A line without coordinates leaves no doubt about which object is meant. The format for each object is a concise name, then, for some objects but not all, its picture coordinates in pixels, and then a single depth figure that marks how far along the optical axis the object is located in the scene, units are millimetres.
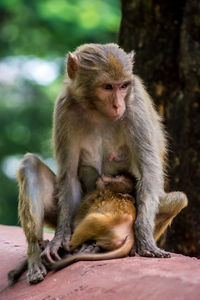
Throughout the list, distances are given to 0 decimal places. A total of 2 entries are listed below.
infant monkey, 10945
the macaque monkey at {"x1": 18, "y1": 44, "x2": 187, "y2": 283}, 11430
